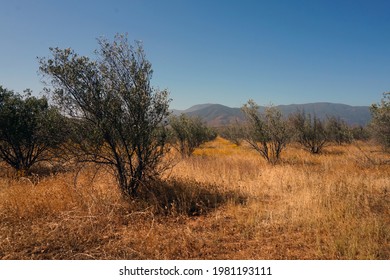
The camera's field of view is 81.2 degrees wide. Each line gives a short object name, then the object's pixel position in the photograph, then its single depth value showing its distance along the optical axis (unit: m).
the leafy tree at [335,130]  28.10
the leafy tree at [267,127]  14.27
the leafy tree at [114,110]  6.18
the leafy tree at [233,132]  27.67
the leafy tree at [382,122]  10.01
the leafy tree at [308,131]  20.44
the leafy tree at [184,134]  17.80
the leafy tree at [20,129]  9.36
